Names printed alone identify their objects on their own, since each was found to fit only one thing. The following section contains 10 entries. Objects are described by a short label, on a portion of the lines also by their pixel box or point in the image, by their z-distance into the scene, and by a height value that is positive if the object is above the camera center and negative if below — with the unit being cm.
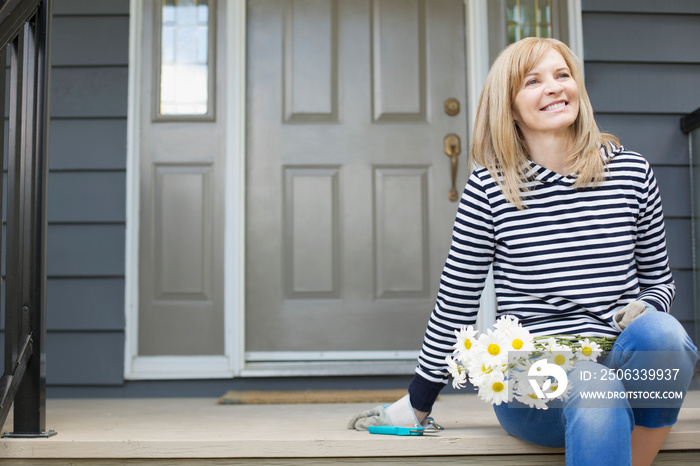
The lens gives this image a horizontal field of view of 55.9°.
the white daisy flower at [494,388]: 119 -23
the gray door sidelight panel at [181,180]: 250 +32
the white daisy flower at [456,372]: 125 -21
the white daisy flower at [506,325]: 121 -11
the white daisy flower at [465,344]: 123 -15
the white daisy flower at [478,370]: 120 -20
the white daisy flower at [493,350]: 120 -16
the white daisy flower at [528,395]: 117 -24
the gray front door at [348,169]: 257 +37
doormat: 216 -45
